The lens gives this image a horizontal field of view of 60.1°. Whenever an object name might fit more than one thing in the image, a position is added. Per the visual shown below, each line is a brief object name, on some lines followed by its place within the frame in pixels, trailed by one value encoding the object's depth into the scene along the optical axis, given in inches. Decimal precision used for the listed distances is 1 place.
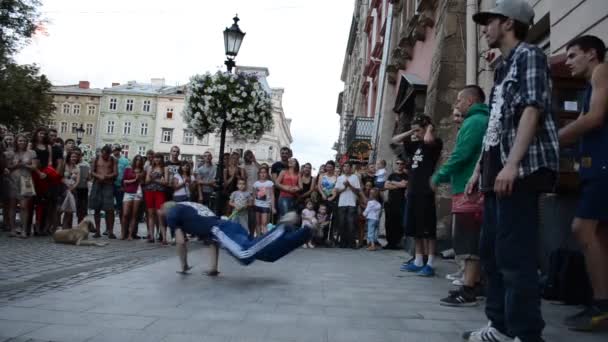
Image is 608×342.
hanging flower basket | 392.5
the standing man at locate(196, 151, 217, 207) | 469.7
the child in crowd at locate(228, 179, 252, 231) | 385.7
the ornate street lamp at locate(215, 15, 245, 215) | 397.4
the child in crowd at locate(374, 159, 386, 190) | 520.4
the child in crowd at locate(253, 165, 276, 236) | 428.8
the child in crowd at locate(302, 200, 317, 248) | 437.1
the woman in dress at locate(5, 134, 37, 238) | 382.0
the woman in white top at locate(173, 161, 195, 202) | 429.1
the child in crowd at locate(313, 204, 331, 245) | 456.4
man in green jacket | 185.5
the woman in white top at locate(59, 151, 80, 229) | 412.2
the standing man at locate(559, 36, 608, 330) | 152.3
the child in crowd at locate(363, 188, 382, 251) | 448.1
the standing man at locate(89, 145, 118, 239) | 430.0
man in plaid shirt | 112.8
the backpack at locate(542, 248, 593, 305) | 193.6
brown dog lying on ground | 356.5
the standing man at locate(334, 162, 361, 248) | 455.8
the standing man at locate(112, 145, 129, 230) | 512.1
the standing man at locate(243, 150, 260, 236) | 463.2
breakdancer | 222.7
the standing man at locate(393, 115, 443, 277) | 258.7
